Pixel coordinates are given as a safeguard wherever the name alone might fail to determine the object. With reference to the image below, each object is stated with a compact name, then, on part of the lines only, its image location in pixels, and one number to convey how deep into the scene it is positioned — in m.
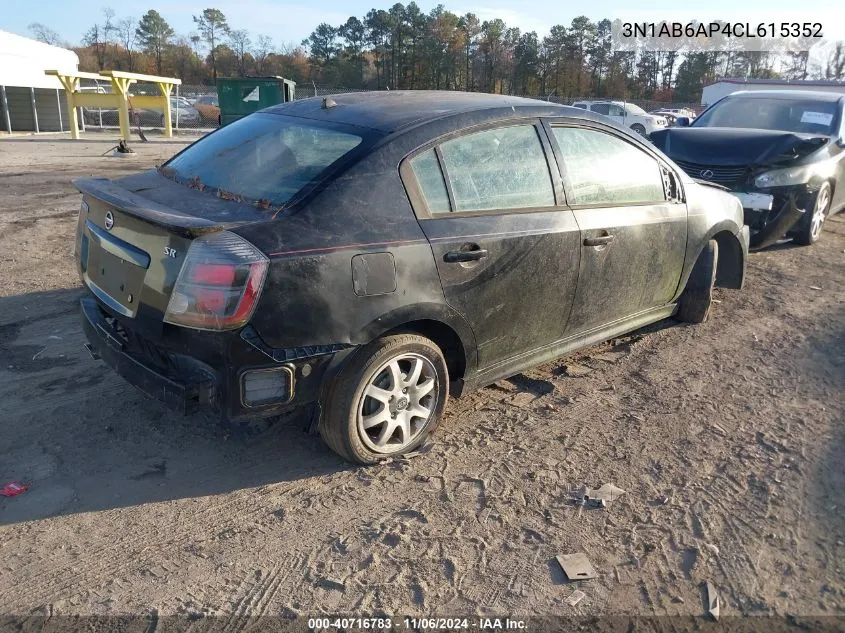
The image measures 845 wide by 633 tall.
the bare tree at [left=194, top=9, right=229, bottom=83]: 67.94
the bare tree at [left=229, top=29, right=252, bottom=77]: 64.51
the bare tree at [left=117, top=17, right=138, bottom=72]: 61.92
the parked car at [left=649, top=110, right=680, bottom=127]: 29.13
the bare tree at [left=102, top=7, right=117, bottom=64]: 64.12
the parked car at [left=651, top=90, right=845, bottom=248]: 7.36
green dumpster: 19.80
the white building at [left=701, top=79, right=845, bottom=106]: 26.87
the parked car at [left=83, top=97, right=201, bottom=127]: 31.73
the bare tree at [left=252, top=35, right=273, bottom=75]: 62.39
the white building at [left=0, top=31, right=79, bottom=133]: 26.22
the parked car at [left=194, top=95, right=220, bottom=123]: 33.20
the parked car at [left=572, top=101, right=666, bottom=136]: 26.81
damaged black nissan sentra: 2.87
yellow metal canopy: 20.80
